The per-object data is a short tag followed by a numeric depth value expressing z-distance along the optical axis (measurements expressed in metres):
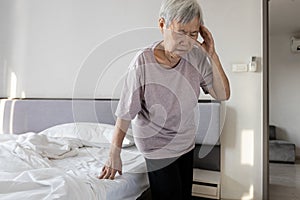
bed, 1.17
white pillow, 2.38
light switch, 2.43
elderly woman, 1.13
